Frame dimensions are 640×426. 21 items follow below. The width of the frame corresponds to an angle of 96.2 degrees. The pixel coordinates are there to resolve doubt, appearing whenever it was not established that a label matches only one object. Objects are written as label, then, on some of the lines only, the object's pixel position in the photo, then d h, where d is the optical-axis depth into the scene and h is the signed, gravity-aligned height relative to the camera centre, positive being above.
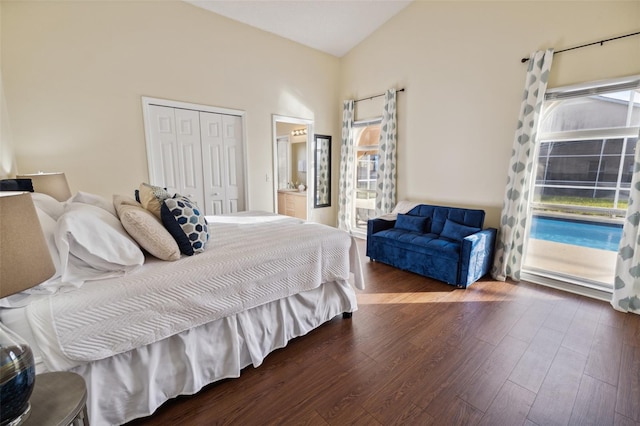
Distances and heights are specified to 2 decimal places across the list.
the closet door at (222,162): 4.05 +0.12
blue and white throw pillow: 1.81 -0.34
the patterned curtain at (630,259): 2.53 -0.80
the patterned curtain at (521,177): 3.01 -0.07
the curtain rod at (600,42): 2.56 +1.21
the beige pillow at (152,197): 1.92 -0.18
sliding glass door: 2.77 -0.06
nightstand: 0.88 -0.75
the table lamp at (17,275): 0.78 -0.31
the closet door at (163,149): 3.56 +0.28
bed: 1.27 -0.75
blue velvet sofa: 3.14 -0.84
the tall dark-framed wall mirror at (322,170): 5.38 +0.01
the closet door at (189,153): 3.78 +0.23
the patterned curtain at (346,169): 5.21 +0.03
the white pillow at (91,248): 1.36 -0.39
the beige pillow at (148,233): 1.65 -0.36
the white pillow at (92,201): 2.03 -0.21
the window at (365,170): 5.20 +0.01
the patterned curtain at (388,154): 4.46 +0.26
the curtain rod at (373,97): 4.41 +1.23
